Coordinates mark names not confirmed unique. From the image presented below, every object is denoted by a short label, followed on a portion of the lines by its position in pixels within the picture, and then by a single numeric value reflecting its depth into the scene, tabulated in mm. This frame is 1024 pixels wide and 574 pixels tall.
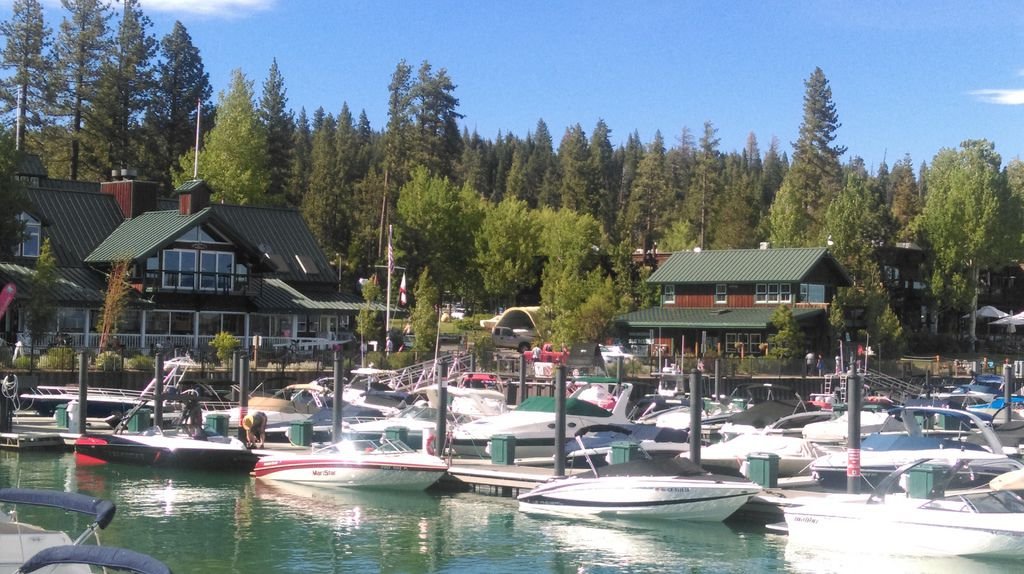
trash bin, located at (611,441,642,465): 27656
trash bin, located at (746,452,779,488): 26094
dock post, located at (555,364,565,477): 27453
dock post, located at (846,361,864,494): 23953
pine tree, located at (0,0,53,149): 81062
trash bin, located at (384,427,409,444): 30984
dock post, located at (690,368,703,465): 26219
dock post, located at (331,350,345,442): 31641
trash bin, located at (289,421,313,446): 33281
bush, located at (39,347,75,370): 46375
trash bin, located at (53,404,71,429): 38219
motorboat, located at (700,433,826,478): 30109
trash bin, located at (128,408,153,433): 35688
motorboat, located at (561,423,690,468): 29641
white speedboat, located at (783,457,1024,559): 21047
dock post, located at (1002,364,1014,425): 40625
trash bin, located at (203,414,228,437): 33750
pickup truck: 74438
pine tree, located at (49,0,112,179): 82562
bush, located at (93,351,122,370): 47219
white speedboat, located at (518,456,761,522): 24422
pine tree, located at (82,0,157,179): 83062
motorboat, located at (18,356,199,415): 38500
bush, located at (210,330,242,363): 52438
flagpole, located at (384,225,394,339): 59769
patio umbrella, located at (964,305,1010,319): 95250
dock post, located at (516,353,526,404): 45278
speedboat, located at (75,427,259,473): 31094
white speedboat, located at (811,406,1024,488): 25953
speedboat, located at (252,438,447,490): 28234
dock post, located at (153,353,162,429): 34969
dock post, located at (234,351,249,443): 36469
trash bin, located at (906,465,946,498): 23344
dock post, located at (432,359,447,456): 30227
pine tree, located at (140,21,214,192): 88188
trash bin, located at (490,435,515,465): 30250
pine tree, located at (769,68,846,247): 107688
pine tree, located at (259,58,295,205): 98688
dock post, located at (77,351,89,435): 34438
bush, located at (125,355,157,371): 48094
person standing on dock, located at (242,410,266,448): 32312
